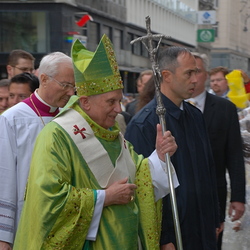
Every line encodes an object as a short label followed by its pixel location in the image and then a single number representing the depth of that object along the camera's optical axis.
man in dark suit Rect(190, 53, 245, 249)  5.06
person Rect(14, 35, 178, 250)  3.13
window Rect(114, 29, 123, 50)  34.19
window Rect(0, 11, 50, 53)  26.27
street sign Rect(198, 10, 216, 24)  25.44
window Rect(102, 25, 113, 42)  32.16
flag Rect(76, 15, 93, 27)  25.28
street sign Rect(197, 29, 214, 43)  21.55
